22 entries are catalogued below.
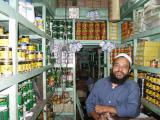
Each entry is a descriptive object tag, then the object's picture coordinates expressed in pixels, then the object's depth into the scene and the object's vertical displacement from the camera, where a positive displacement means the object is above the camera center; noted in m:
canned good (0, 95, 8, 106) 1.13 -0.35
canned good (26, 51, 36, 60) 1.57 +0.00
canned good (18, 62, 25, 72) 1.32 -0.10
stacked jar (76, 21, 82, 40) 3.48 +0.59
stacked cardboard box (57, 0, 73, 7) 3.89 +1.47
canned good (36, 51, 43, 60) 1.92 +0.02
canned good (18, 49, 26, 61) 1.33 +0.01
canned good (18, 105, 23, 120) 1.36 -0.54
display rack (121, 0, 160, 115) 1.95 +0.34
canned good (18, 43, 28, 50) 1.43 +0.11
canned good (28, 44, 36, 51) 1.63 +0.10
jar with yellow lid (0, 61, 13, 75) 1.09 -0.09
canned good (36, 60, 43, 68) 1.91 -0.10
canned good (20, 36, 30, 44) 1.56 +0.18
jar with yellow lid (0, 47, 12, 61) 1.09 +0.03
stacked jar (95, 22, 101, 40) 3.47 +0.63
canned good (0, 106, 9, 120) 1.10 -0.44
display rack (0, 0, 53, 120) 1.00 -0.01
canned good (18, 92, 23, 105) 1.36 -0.40
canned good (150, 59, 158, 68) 2.02 -0.10
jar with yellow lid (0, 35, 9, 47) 1.12 +0.13
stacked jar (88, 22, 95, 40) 3.47 +0.62
